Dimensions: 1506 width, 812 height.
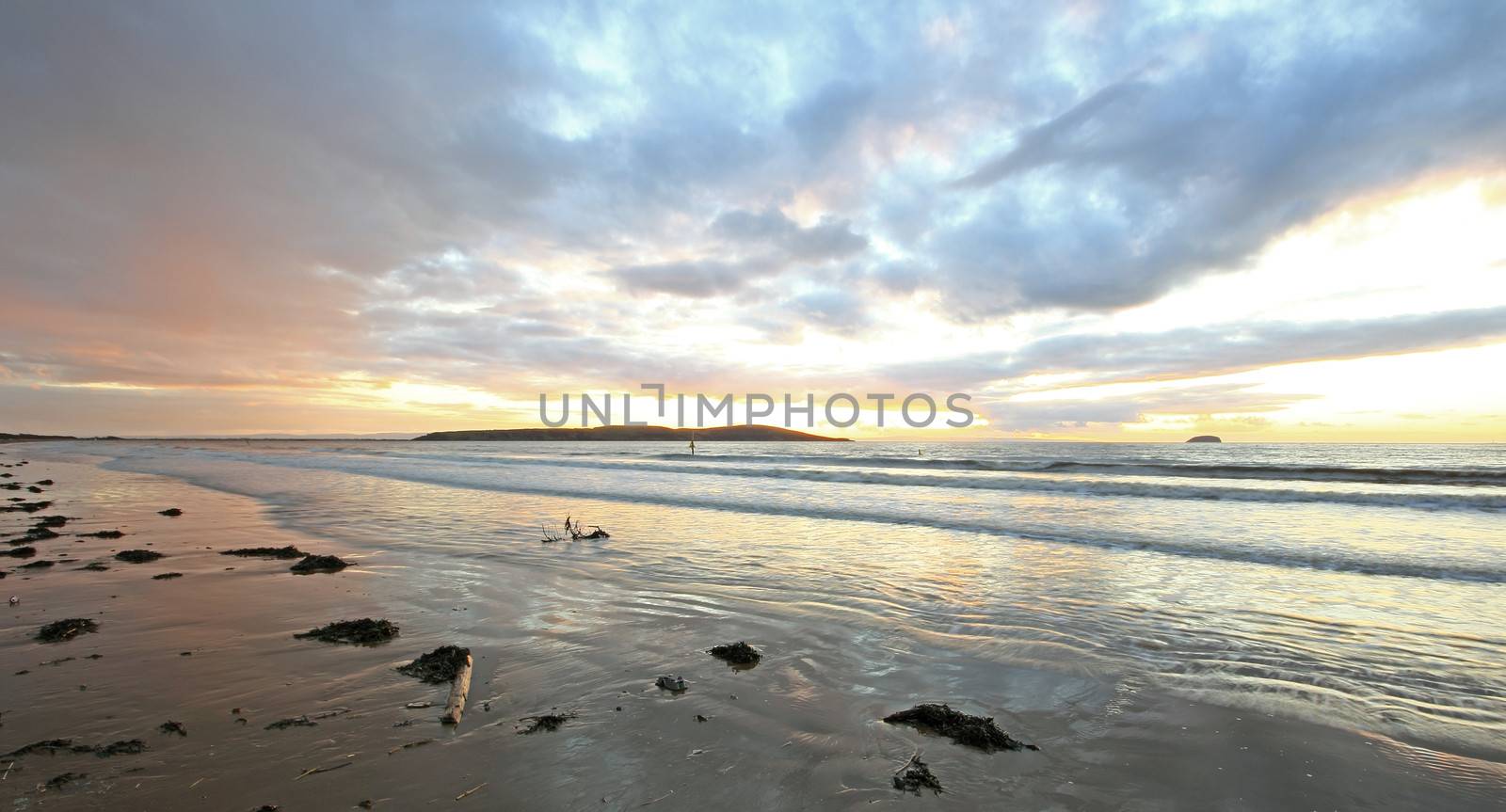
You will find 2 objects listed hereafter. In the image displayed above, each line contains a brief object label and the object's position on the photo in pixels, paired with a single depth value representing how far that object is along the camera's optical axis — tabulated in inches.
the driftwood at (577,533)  514.6
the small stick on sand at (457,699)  171.5
